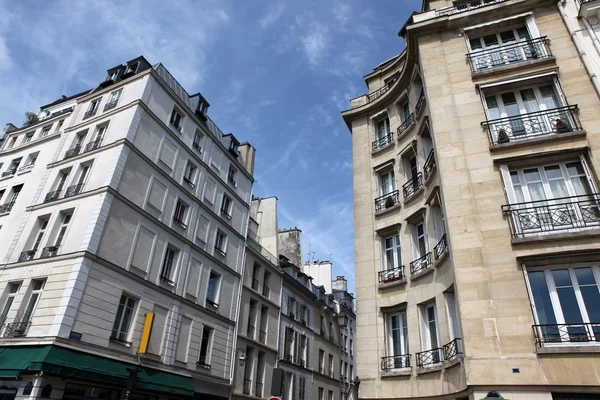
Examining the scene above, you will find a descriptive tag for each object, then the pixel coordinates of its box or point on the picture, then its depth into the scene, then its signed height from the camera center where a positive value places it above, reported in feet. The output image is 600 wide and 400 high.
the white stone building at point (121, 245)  46.85 +22.95
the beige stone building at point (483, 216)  27.32 +17.20
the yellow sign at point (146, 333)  43.83 +8.27
